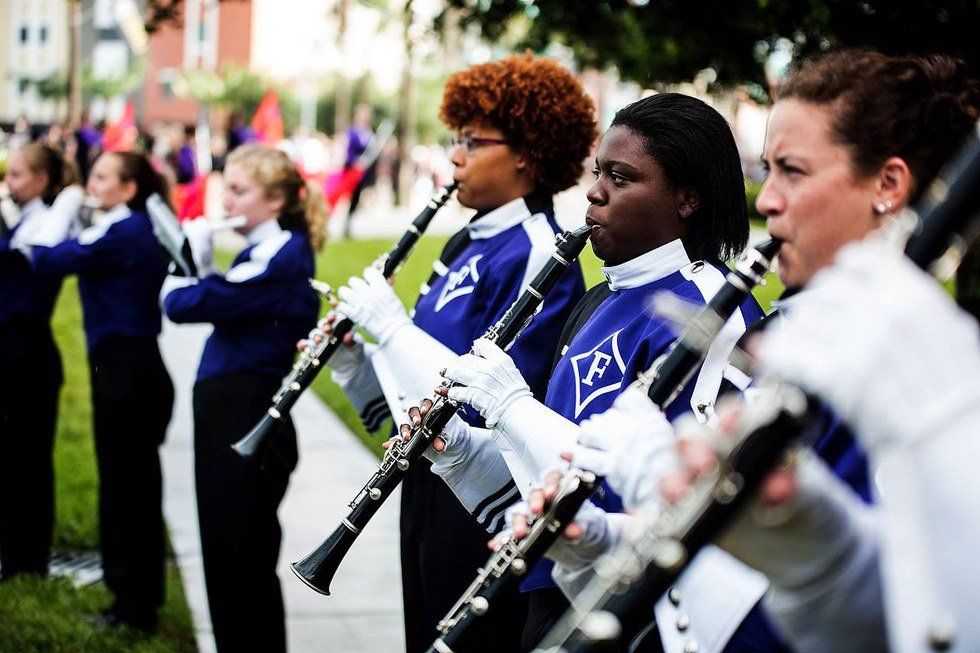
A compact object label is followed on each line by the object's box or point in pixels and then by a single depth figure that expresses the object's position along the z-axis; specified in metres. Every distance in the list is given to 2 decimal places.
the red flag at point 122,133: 19.84
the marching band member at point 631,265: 2.38
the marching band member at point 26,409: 5.20
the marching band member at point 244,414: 4.03
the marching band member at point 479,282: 3.20
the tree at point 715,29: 3.95
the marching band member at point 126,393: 4.72
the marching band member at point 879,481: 1.20
